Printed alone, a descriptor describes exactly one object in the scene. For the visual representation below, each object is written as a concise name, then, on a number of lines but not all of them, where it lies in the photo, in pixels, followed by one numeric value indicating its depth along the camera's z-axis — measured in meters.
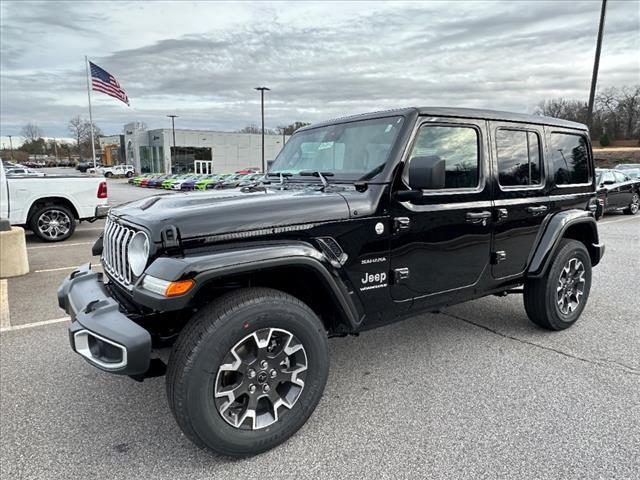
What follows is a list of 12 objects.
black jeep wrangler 2.36
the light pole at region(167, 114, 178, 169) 56.57
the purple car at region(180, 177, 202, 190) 31.10
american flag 26.53
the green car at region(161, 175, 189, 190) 34.94
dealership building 61.00
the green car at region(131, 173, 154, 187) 40.81
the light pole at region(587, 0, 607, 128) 18.78
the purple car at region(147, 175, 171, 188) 37.16
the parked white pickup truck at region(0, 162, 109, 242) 9.01
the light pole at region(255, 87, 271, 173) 35.03
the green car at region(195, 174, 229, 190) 30.39
